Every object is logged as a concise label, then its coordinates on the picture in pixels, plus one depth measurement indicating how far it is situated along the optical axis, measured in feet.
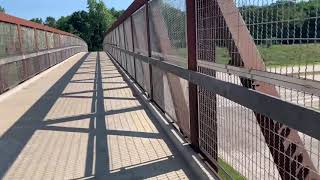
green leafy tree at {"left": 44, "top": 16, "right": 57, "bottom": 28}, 237.81
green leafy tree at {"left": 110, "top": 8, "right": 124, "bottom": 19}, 230.15
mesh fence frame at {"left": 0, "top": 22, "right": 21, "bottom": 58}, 22.93
